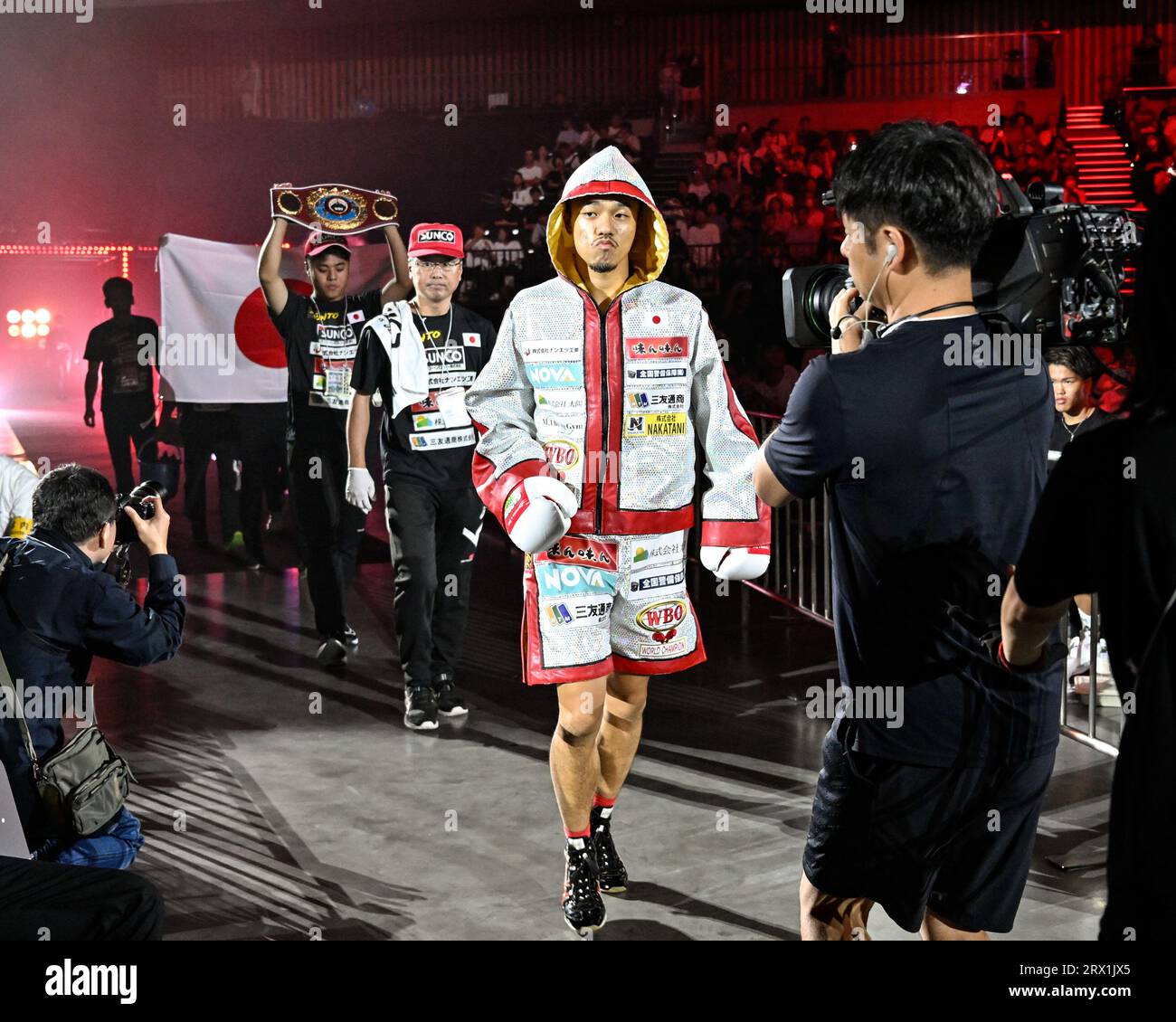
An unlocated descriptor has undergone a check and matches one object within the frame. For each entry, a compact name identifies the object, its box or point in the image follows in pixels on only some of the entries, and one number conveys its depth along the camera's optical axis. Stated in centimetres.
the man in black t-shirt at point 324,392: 668
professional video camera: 234
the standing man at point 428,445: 557
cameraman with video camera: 229
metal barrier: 577
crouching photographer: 316
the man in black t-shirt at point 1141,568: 163
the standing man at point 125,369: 1012
